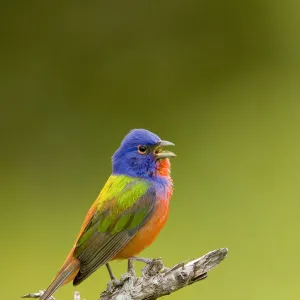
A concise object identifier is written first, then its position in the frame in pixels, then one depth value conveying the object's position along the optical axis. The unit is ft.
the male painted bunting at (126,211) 22.21
